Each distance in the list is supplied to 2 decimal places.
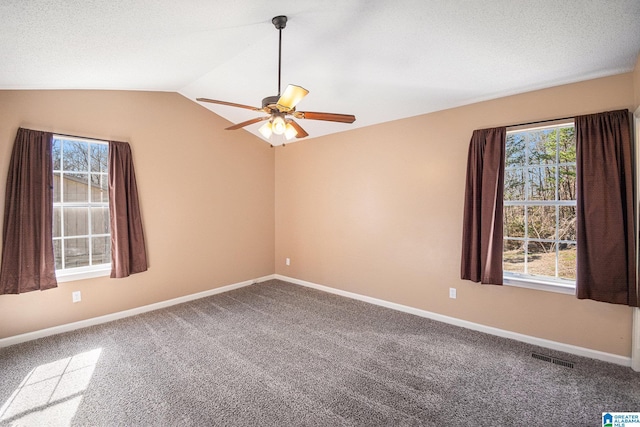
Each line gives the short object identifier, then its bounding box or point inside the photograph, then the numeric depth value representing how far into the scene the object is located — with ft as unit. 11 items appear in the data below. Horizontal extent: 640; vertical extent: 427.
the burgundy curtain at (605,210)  7.97
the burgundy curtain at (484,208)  9.86
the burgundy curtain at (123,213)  11.32
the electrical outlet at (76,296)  10.68
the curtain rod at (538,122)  8.91
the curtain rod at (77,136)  10.26
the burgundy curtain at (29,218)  9.27
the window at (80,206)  10.78
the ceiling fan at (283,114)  6.57
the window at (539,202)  9.66
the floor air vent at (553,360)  8.28
